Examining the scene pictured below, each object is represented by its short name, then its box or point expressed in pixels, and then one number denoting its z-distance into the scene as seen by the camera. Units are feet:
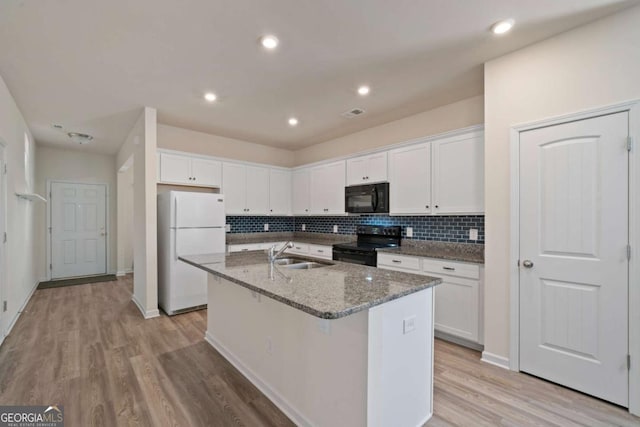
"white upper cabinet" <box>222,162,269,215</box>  15.23
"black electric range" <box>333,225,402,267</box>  11.72
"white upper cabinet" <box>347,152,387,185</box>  12.72
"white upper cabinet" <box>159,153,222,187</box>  13.15
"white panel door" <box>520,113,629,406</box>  6.36
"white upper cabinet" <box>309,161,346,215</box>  14.73
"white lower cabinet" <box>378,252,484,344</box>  8.84
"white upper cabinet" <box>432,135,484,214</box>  9.68
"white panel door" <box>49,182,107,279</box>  18.54
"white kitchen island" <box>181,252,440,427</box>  4.56
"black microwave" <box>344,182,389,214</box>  12.55
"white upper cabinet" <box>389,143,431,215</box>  11.14
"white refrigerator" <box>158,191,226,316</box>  12.24
